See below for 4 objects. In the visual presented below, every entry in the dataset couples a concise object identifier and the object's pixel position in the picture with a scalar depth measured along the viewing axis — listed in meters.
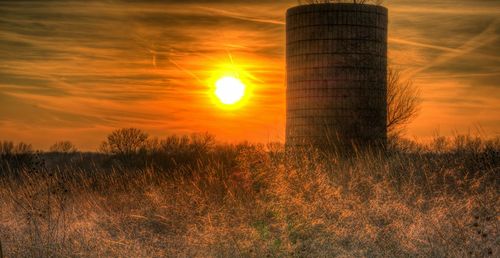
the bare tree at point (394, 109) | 21.53
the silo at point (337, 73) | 16.78
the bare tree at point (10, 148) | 29.25
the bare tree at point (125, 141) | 28.55
